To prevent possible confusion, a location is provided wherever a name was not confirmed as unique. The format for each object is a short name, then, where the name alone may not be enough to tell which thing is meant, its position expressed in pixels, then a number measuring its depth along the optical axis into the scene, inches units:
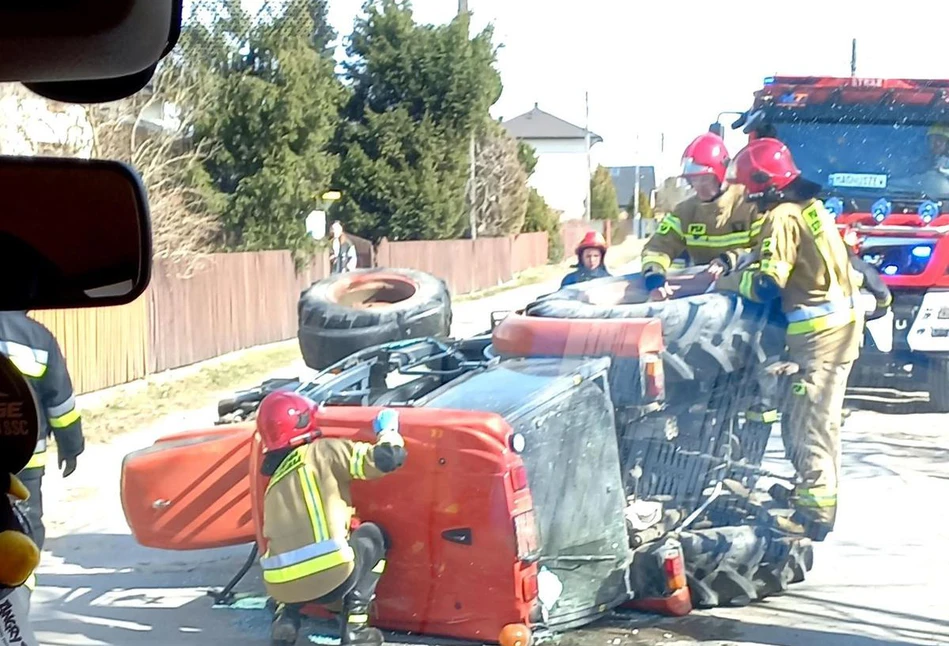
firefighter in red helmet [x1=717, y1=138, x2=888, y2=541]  195.5
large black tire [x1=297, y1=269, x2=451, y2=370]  209.2
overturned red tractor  148.1
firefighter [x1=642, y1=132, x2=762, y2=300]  202.7
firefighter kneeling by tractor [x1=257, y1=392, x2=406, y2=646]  149.8
